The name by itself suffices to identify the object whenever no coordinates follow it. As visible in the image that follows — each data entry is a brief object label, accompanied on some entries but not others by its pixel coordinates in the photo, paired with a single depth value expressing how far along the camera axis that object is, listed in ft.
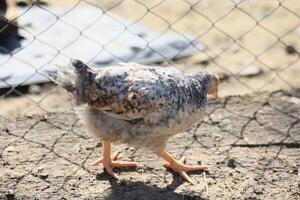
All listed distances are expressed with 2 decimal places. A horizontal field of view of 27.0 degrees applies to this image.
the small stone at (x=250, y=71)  15.26
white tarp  14.51
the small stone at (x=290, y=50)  15.95
